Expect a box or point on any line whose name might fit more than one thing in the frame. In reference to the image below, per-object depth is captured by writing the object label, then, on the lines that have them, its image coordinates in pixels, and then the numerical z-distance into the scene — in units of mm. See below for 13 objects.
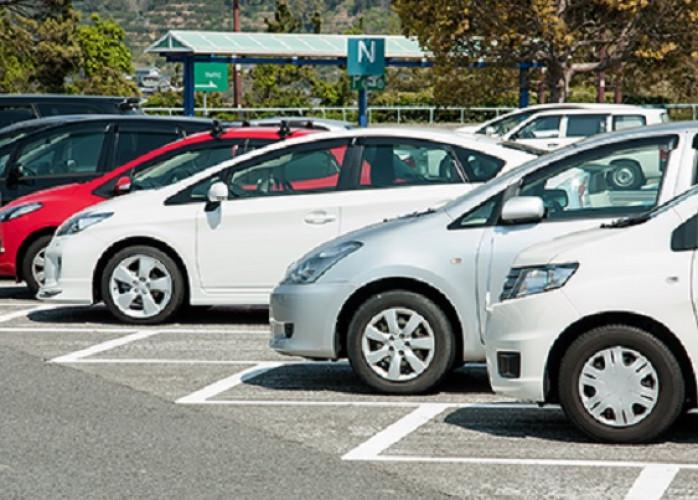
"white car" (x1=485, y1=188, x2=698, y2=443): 8117
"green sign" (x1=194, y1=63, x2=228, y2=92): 43875
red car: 14742
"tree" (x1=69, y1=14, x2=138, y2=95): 72312
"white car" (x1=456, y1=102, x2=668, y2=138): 32219
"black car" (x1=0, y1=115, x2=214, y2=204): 17109
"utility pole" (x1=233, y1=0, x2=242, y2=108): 59534
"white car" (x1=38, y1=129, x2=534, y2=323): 12664
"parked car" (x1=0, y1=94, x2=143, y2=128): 22141
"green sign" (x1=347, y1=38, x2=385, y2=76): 32500
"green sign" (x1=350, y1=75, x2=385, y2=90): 32812
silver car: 9867
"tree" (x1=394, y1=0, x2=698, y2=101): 43469
